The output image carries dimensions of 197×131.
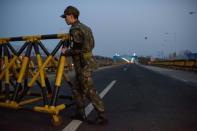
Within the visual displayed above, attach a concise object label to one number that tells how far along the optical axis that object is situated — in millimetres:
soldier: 3504
